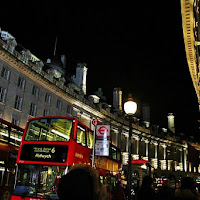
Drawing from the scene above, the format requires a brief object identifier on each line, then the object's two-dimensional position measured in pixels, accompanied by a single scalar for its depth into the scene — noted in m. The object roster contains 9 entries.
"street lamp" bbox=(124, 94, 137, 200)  9.09
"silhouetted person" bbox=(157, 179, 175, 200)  6.63
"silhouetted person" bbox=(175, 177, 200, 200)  4.86
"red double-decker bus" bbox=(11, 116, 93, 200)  10.58
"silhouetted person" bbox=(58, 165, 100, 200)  1.94
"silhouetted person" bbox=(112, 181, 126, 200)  9.34
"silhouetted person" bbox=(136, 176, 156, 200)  5.81
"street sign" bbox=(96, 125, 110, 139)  14.65
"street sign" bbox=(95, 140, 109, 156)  13.80
